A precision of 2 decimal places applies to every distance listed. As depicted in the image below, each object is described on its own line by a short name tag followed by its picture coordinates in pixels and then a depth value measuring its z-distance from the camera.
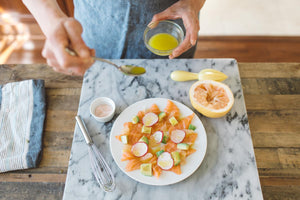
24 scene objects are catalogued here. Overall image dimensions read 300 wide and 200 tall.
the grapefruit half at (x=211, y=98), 1.16
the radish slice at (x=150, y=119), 1.19
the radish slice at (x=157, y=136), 1.15
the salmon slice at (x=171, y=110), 1.23
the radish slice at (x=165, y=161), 1.07
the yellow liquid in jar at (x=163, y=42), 1.27
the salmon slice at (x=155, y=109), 1.24
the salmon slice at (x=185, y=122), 1.19
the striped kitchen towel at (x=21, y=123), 1.34
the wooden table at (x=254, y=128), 1.33
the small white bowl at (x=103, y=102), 1.21
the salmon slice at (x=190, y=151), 1.11
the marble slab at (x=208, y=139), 1.08
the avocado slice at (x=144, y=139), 1.14
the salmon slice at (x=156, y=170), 1.06
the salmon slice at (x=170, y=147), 1.13
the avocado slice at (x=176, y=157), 1.07
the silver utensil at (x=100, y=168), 1.08
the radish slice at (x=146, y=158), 1.10
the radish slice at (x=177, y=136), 1.14
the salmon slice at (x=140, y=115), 1.22
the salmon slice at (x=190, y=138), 1.15
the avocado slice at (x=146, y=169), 1.06
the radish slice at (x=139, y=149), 1.11
